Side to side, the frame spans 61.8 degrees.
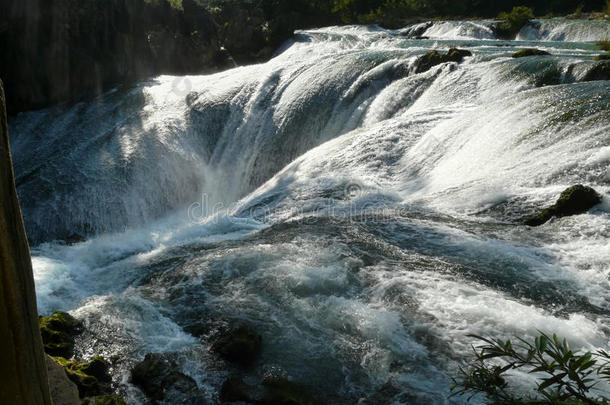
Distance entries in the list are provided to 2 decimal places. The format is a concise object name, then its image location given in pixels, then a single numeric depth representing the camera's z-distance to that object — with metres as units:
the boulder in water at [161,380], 4.02
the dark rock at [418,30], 24.61
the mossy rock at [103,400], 3.45
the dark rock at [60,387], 2.93
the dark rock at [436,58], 12.23
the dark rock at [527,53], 12.01
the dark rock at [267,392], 3.85
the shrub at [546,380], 1.41
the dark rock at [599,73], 9.56
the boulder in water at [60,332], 4.54
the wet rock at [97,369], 4.22
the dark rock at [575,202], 5.94
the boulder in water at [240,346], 4.41
